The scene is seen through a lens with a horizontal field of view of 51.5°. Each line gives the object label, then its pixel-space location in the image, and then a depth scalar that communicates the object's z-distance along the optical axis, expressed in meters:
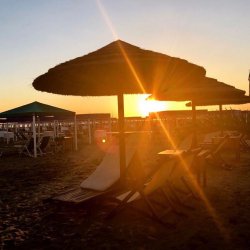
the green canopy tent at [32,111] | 11.98
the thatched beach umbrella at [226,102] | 10.48
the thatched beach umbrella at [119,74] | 3.80
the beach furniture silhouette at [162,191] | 3.89
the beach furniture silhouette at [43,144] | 12.78
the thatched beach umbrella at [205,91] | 6.69
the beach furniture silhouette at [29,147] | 12.71
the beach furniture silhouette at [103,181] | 4.49
